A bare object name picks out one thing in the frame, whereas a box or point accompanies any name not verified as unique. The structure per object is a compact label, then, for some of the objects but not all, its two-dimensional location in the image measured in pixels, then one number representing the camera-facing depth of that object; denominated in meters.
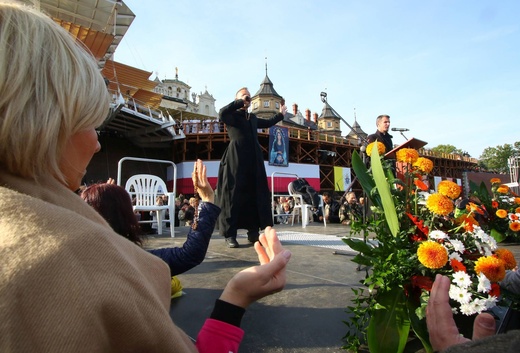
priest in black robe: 3.23
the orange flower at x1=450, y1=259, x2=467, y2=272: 1.09
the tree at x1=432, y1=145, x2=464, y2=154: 51.48
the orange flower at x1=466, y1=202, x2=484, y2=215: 1.30
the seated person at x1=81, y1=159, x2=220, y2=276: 1.41
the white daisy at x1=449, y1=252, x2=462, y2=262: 1.12
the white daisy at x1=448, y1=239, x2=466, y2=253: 1.13
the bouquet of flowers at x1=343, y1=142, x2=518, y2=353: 1.06
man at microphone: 4.03
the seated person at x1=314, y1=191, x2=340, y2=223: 7.88
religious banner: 21.27
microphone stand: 3.40
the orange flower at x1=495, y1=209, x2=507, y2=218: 2.39
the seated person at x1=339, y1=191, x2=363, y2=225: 7.06
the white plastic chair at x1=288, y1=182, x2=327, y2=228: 5.57
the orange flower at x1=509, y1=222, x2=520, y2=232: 2.06
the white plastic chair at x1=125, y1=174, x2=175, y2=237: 4.18
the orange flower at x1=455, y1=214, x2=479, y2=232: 1.22
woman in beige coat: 0.38
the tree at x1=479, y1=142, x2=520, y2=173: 45.59
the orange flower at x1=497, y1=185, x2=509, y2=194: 2.70
